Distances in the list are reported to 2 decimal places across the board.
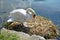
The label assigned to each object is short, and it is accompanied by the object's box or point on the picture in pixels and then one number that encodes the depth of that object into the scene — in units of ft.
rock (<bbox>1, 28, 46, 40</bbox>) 22.01
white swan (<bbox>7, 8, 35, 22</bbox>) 27.71
